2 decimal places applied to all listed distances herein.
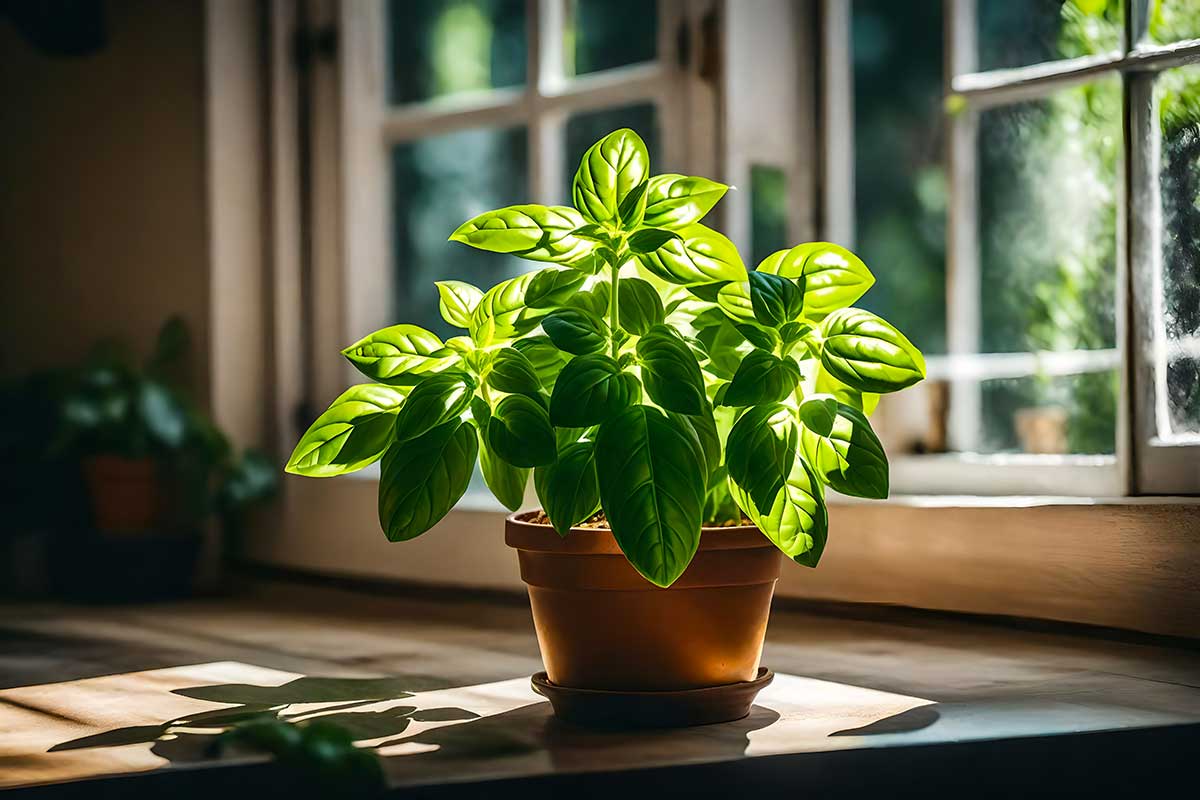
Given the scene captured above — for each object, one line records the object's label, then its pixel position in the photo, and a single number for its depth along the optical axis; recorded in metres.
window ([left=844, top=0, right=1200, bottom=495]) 1.99
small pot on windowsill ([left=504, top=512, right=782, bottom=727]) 1.75
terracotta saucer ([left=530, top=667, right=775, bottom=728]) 1.75
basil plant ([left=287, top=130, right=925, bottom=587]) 1.70
